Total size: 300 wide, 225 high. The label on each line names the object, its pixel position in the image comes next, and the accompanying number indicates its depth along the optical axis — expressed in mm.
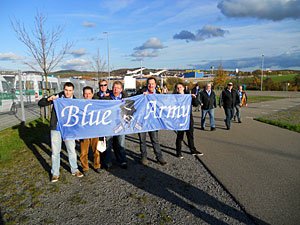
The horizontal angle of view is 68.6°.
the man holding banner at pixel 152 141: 5311
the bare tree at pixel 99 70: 32156
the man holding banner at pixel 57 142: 4352
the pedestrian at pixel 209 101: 9086
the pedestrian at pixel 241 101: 11078
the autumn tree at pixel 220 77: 45753
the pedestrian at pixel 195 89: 15578
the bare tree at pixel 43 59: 10609
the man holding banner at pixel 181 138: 5832
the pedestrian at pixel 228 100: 9398
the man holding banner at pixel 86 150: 4781
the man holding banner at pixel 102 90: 5355
